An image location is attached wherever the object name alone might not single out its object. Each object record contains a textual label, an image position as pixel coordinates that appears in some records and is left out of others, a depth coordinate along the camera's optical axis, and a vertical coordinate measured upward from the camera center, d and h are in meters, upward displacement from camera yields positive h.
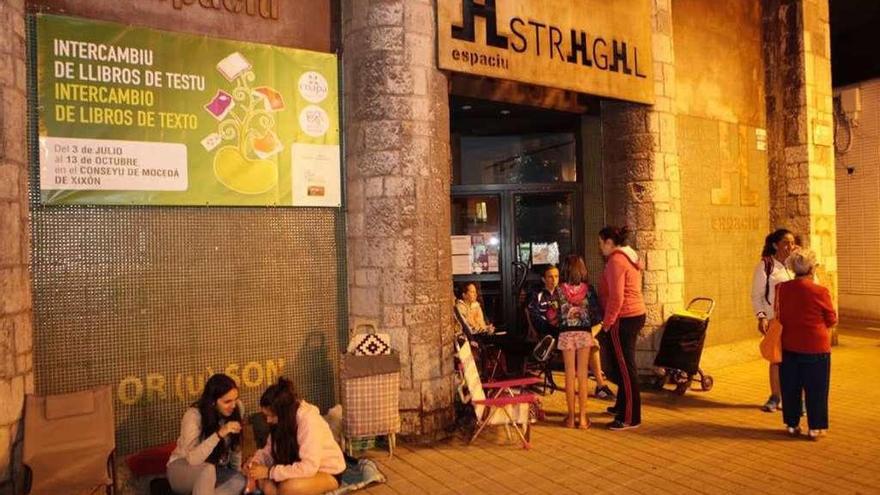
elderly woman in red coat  5.64 -0.91
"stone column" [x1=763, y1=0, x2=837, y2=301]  9.91 +1.68
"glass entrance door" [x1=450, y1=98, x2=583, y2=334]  9.09 +0.39
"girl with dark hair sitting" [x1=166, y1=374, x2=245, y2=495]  4.32 -1.29
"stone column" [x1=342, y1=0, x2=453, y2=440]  6.03 +0.51
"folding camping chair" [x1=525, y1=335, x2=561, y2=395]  7.34 -1.38
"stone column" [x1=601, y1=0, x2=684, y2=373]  8.03 +0.68
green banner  4.96 +1.13
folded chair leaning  4.25 -1.25
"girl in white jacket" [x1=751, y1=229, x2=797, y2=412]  6.67 -0.42
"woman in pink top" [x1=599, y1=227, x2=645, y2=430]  6.17 -0.69
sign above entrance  6.43 +2.18
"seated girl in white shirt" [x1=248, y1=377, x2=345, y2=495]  4.34 -1.32
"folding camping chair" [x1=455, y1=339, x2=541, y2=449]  5.73 -1.38
